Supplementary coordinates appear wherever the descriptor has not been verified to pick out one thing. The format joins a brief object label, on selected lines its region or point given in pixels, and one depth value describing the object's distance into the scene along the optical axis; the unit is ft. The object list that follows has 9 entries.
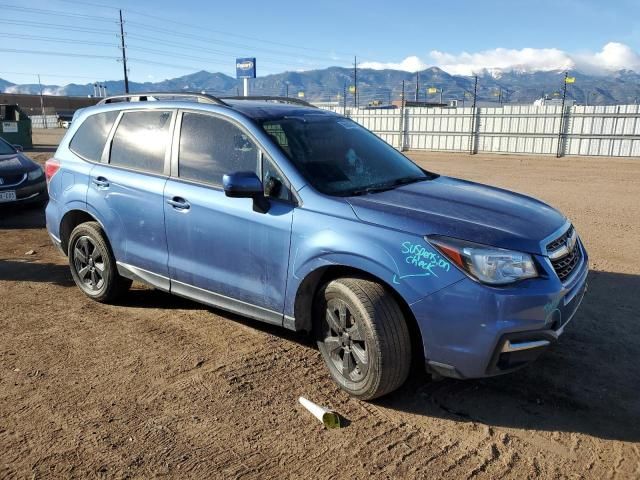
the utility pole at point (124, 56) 169.48
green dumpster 77.13
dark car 29.04
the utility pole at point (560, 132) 79.56
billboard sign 189.06
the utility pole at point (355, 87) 148.58
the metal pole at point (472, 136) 88.12
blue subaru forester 9.75
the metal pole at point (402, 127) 96.41
